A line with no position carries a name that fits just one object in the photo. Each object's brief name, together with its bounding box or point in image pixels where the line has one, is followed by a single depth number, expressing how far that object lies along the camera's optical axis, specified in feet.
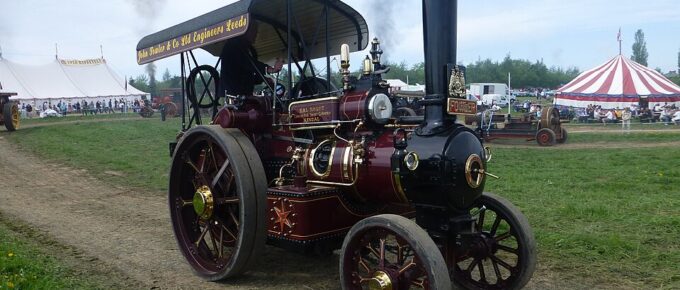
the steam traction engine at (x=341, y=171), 10.75
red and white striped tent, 83.35
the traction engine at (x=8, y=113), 56.90
